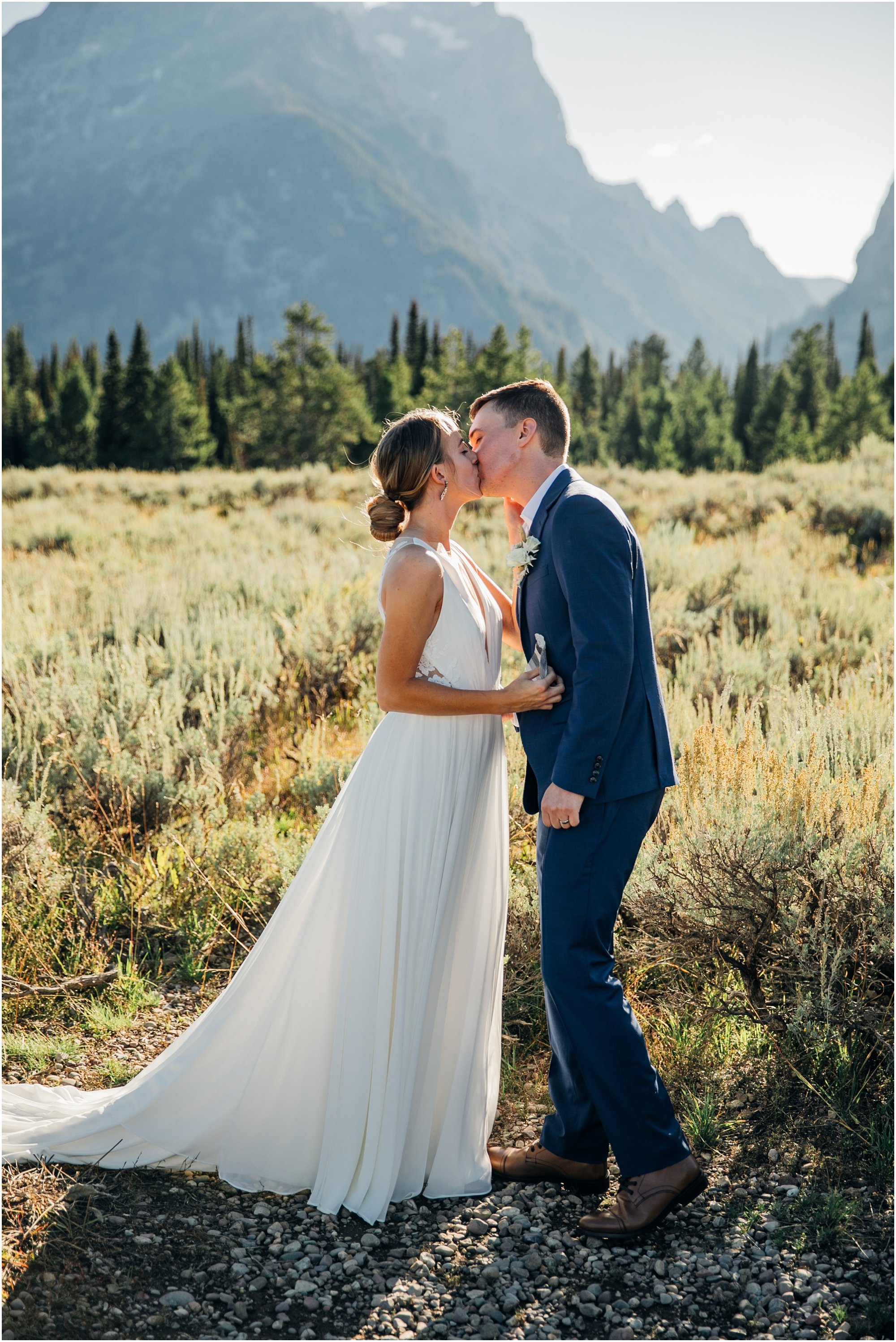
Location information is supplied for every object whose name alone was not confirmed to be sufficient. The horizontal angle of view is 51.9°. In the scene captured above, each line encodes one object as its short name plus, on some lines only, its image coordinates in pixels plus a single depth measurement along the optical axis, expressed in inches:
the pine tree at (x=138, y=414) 1855.3
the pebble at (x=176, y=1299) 92.0
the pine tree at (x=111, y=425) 1877.5
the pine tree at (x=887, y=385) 1806.1
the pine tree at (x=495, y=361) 1628.9
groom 98.5
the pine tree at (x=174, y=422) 1839.3
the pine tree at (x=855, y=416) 1488.7
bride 110.9
